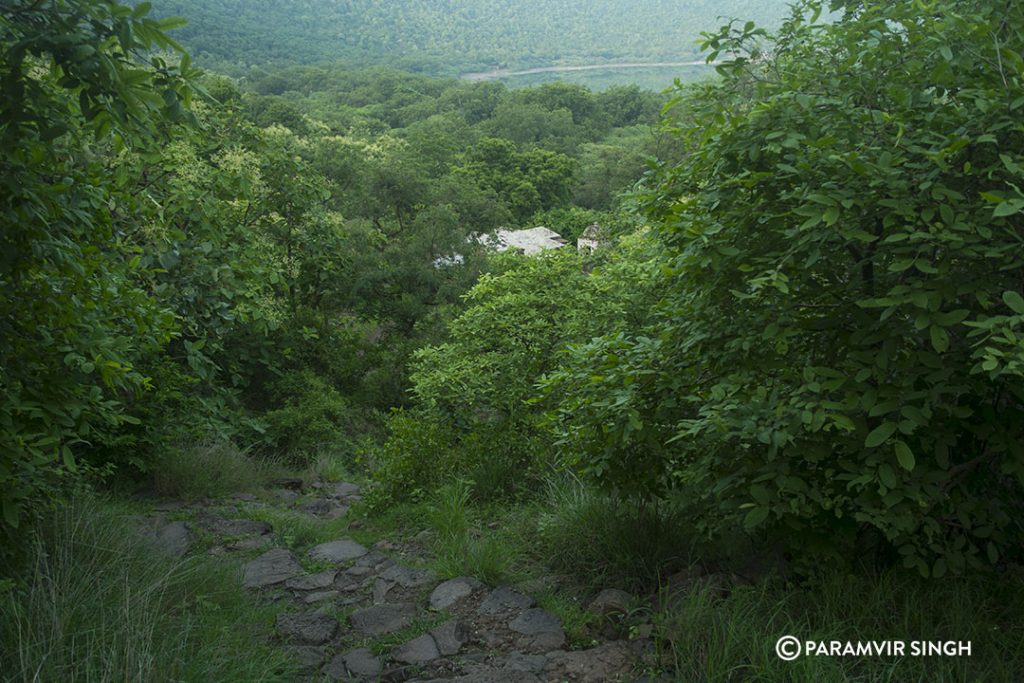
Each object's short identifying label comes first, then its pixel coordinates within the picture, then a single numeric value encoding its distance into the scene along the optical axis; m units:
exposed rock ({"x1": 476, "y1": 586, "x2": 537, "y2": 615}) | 4.14
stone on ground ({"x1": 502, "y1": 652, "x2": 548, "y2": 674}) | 3.56
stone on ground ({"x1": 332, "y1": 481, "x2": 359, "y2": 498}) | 7.78
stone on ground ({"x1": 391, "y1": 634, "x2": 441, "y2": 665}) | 3.74
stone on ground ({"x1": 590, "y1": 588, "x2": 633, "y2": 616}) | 3.93
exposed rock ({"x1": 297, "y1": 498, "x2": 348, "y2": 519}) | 6.80
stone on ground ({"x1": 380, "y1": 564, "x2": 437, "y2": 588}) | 4.68
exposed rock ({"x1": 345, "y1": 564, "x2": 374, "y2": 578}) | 5.02
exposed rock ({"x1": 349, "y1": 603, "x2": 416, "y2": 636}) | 4.10
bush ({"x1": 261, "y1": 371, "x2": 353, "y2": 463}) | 9.33
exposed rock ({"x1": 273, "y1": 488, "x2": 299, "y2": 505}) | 7.20
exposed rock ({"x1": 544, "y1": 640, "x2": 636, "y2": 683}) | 3.45
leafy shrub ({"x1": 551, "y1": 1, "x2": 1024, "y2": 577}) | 2.96
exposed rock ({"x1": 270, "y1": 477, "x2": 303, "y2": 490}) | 7.76
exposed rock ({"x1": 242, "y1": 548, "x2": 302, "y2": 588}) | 4.80
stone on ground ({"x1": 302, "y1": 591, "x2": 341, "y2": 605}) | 4.59
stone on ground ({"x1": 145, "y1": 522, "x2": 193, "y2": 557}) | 4.79
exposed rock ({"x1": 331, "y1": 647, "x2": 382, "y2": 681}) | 3.60
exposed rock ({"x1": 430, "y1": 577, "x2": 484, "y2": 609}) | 4.30
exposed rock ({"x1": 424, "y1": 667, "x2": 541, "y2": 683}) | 3.46
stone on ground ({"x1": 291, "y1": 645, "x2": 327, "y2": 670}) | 3.62
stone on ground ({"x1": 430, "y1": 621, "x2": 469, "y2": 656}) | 3.81
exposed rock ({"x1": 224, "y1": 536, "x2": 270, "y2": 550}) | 5.36
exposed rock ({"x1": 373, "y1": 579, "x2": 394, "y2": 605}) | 4.55
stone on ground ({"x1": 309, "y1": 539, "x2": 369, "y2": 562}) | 5.33
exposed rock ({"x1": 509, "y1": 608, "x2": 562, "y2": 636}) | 3.90
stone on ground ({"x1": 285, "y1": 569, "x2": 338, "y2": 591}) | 4.81
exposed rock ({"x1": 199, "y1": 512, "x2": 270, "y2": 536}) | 5.66
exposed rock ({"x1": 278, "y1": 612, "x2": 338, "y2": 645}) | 3.98
